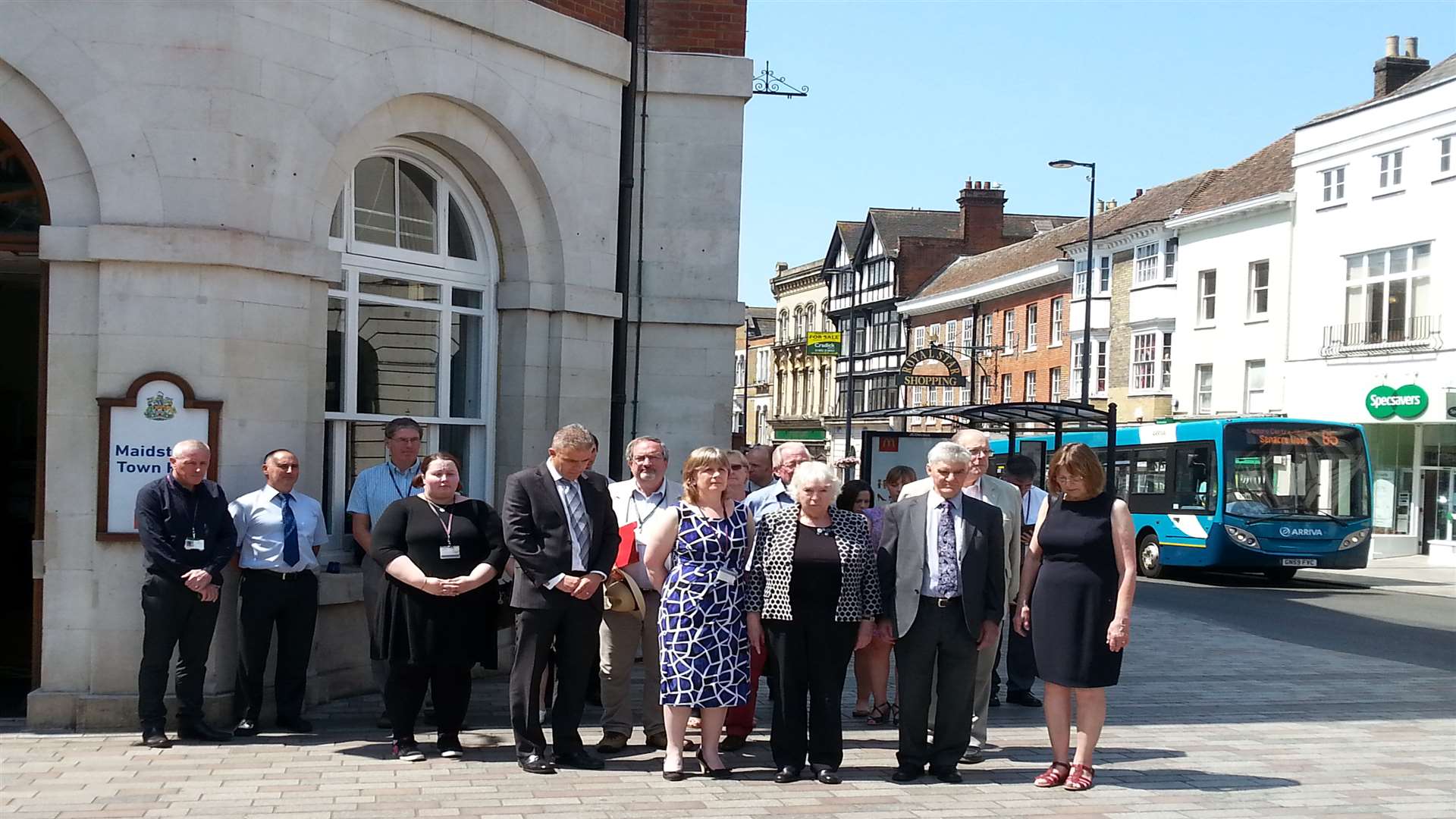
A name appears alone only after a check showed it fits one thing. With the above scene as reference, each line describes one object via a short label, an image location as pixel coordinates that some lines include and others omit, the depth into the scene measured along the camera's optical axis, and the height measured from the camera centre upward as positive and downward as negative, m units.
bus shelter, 16.92 -0.14
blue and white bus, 22.64 -1.36
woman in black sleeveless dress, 7.05 -0.93
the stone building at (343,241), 7.92 +0.93
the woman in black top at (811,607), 7.08 -1.05
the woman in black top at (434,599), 7.48 -1.12
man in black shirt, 7.55 -1.02
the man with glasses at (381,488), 8.61 -0.62
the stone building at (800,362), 81.44 +2.04
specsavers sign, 31.08 +0.28
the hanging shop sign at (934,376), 49.31 +1.13
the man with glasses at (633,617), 7.82 -1.25
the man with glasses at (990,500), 7.86 -0.62
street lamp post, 34.59 +1.99
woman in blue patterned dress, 7.13 -1.02
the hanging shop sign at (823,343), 44.81 +1.75
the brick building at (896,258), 68.38 +7.01
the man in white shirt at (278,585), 7.92 -1.13
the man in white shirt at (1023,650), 9.77 -1.70
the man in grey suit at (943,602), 7.30 -1.03
